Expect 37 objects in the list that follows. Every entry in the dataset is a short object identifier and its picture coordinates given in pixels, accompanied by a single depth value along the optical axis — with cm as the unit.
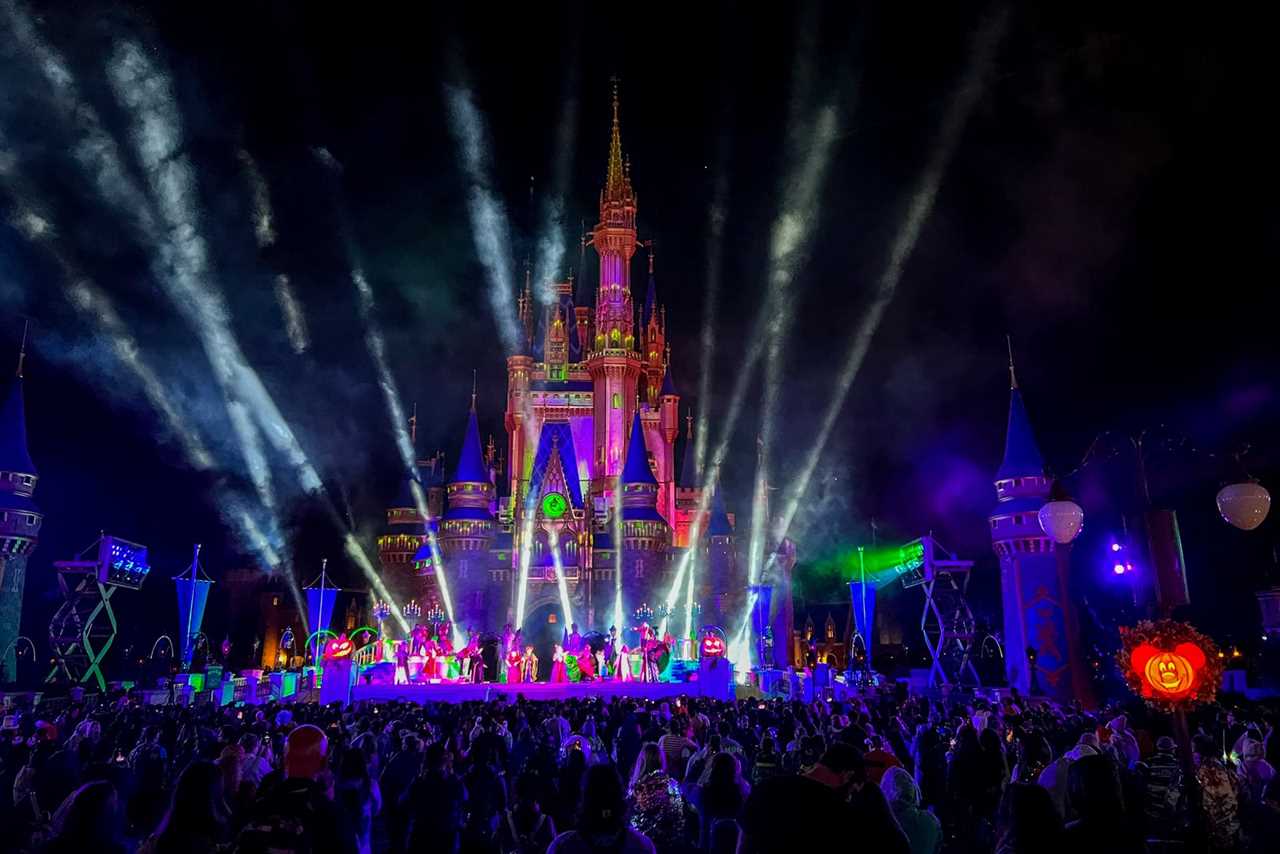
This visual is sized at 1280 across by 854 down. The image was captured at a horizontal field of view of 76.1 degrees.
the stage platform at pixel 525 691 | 3400
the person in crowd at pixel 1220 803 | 805
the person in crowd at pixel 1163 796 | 762
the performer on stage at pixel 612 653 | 4314
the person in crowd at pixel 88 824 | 422
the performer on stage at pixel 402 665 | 4012
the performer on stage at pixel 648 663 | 4047
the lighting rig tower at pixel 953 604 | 3581
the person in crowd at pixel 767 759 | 841
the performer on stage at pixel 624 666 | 4081
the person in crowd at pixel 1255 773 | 858
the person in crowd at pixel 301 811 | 404
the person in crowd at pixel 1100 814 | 445
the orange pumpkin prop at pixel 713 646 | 4122
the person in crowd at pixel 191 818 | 461
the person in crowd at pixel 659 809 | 627
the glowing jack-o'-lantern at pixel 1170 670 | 939
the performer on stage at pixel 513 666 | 4041
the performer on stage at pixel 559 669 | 3834
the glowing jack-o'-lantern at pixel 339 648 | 3755
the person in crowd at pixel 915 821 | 562
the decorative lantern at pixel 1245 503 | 1064
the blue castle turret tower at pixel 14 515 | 3538
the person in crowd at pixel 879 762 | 679
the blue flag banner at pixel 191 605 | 3719
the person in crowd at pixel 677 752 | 939
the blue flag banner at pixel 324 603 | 5003
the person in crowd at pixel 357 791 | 719
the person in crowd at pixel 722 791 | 608
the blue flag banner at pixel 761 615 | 5178
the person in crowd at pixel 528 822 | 845
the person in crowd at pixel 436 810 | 772
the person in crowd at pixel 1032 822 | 426
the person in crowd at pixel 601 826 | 443
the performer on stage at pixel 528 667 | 4116
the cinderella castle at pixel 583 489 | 5397
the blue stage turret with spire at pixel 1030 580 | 3509
